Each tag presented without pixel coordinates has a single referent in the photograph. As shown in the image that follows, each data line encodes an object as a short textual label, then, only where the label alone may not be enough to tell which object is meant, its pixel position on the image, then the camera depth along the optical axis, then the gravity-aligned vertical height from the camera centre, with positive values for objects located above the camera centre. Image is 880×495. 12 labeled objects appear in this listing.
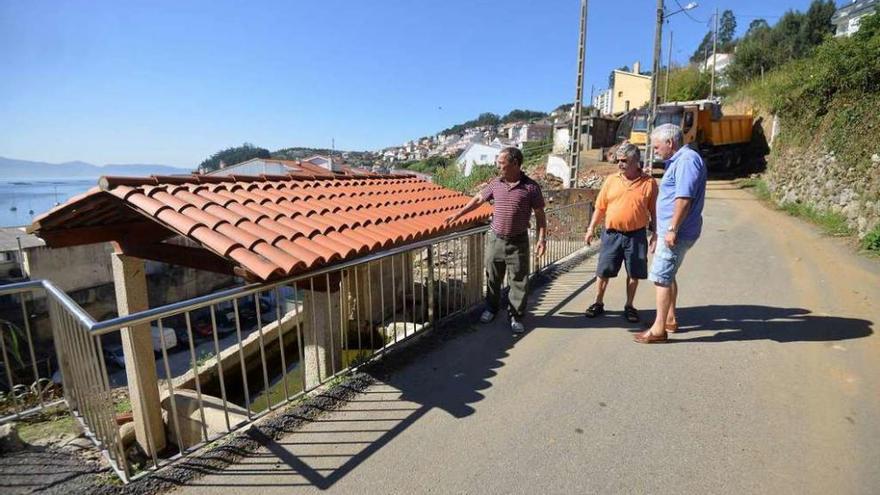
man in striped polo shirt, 4.09 -0.47
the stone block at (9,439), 2.66 -1.52
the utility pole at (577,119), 12.89 +1.65
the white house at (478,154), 54.81 +2.54
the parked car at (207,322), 21.12 -7.08
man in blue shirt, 3.45 -0.32
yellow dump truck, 17.92 +1.61
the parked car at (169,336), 17.93 -6.33
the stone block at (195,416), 3.86 -2.13
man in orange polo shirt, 4.07 -0.44
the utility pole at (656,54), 15.04 +3.85
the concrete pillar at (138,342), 3.86 -1.43
